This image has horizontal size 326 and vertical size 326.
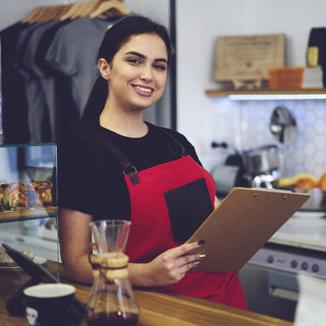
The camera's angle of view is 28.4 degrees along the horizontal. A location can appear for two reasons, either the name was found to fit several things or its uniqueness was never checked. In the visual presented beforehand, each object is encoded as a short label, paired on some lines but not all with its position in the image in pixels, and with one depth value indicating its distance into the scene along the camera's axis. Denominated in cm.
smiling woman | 169
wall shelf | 335
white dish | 164
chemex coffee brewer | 120
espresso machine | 349
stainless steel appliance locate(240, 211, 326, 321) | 264
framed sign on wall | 362
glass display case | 156
